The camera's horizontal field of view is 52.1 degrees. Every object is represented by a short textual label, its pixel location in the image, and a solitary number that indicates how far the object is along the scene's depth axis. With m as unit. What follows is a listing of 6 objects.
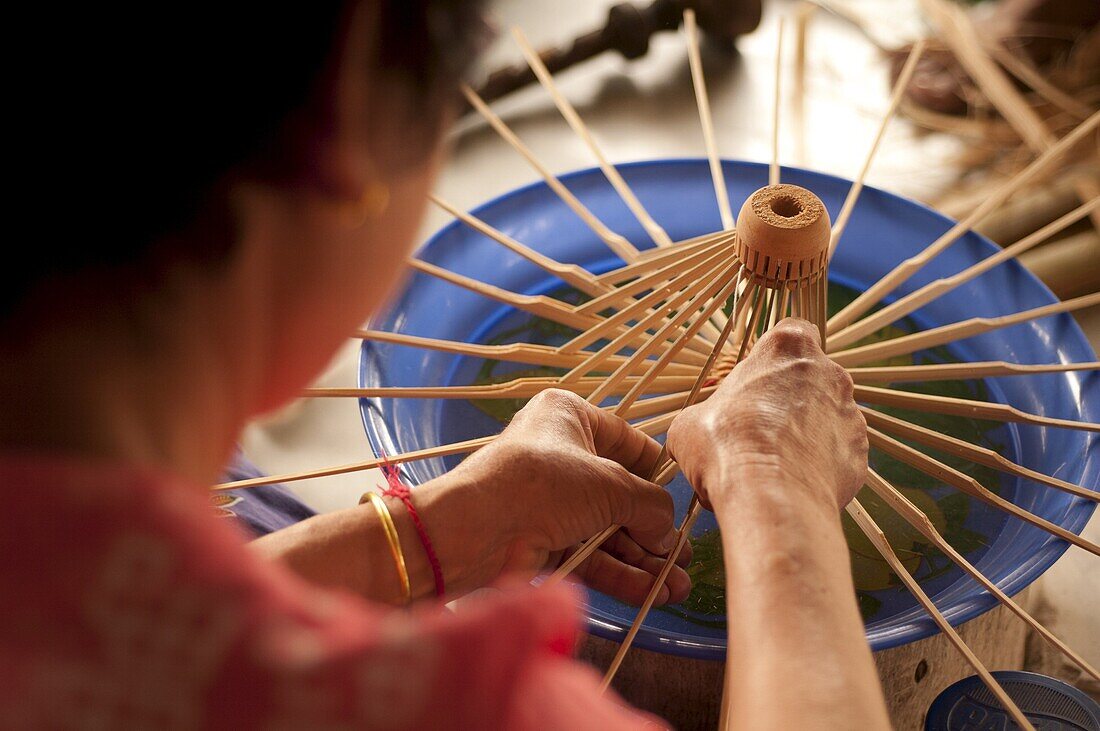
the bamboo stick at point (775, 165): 1.41
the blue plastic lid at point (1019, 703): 1.05
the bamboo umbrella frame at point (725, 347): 1.08
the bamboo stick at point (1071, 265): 1.94
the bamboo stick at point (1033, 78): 2.26
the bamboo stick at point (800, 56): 2.31
